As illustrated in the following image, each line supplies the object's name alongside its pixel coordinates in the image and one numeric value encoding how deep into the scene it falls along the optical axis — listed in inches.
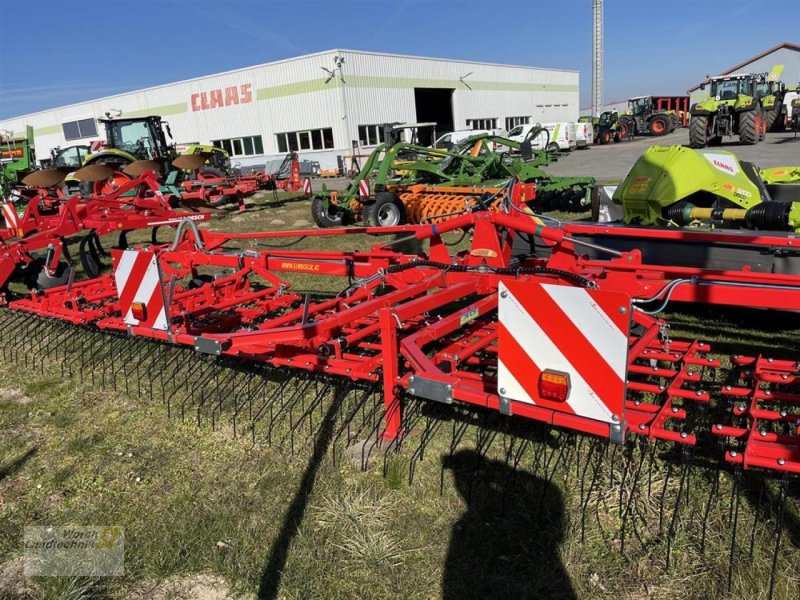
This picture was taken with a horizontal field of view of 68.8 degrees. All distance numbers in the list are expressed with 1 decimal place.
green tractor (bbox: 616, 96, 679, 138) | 1195.3
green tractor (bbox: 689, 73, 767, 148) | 749.9
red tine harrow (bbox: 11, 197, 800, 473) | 81.0
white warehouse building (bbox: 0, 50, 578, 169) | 1032.2
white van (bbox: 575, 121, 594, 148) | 1092.2
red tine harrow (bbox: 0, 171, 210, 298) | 220.5
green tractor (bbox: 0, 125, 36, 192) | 675.1
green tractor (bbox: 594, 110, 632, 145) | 1187.9
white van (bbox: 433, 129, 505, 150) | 848.9
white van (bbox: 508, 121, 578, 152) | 1010.3
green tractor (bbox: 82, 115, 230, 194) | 621.5
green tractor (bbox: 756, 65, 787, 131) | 880.9
